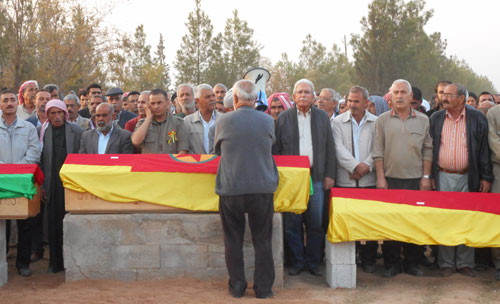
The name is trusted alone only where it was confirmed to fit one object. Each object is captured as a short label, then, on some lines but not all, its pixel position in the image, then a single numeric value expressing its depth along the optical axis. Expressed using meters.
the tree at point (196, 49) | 37.50
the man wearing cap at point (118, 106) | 8.87
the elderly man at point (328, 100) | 8.48
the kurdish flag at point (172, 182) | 6.12
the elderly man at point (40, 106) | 8.04
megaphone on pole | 9.88
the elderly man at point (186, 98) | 7.72
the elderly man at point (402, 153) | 6.63
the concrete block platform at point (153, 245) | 6.12
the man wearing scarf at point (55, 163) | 6.84
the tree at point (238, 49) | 37.94
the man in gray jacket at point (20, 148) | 6.77
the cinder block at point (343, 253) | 6.09
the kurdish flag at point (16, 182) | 6.13
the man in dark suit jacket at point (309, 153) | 6.71
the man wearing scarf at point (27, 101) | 8.87
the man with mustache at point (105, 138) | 6.79
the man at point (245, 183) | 5.44
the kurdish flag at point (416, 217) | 5.96
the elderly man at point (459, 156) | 6.66
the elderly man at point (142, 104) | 7.57
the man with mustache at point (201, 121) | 7.00
